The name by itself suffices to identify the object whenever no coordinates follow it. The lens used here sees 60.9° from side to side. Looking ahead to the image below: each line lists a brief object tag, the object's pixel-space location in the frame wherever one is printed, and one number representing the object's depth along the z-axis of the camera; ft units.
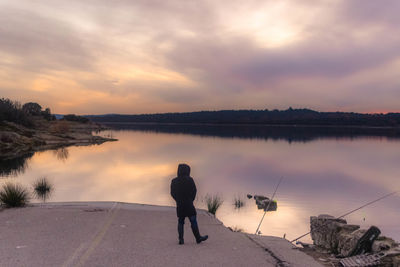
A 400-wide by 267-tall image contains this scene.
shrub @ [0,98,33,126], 189.85
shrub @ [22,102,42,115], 299.46
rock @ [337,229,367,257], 26.63
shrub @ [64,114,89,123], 379.76
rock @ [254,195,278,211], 55.88
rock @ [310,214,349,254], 32.04
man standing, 24.03
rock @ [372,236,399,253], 24.56
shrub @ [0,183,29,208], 35.22
